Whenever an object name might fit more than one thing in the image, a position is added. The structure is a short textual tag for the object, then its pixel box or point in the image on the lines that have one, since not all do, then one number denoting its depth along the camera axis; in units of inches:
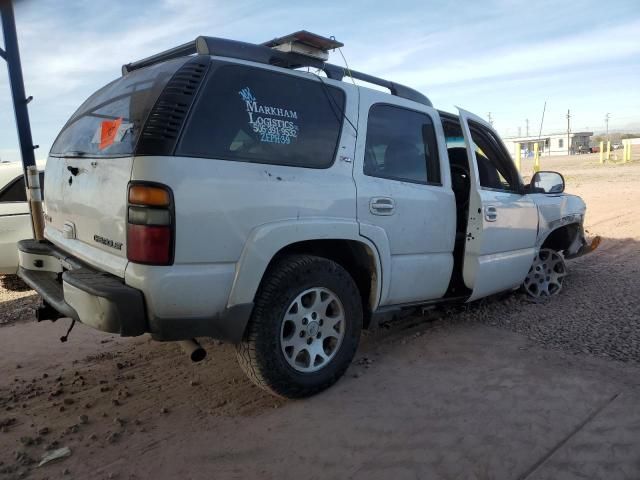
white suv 106.3
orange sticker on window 120.5
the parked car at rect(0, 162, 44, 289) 237.0
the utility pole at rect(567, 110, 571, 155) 2856.8
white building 3107.8
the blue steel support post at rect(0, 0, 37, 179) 221.1
